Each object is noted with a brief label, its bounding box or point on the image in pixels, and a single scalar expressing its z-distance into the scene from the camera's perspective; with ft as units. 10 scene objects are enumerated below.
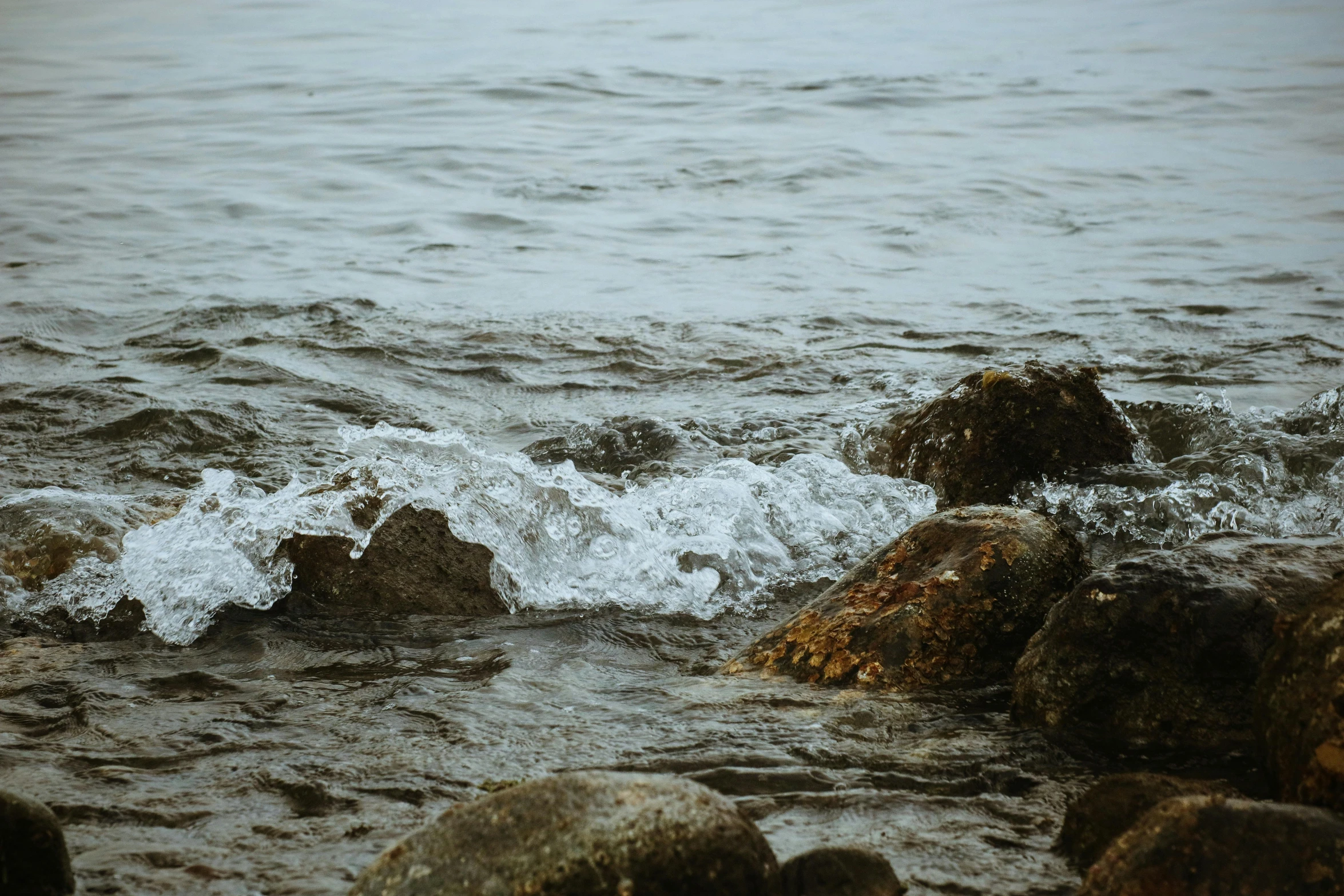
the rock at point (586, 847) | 14.01
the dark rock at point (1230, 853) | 14.11
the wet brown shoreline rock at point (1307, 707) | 16.05
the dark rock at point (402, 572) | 28.27
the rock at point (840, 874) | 15.42
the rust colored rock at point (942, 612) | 23.36
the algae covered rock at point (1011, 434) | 33.68
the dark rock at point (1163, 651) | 20.52
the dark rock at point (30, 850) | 15.65
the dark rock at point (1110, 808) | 16.56
